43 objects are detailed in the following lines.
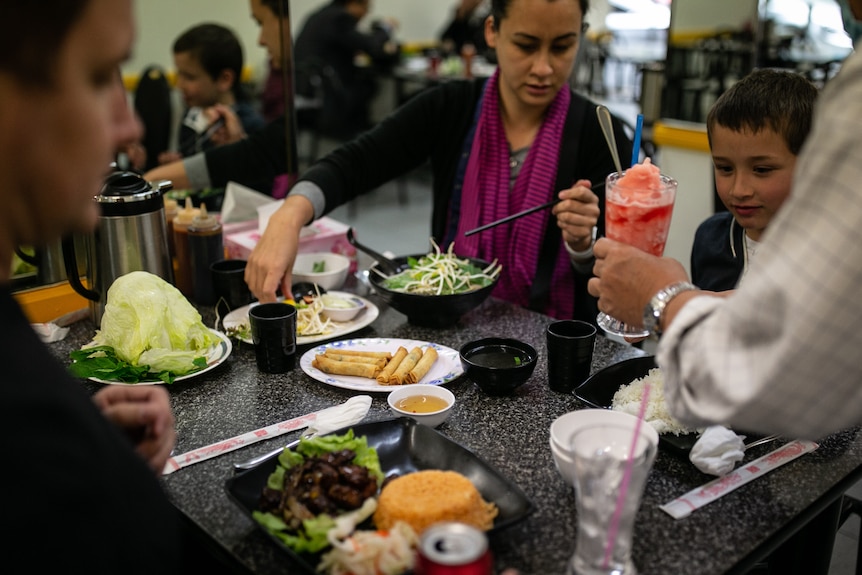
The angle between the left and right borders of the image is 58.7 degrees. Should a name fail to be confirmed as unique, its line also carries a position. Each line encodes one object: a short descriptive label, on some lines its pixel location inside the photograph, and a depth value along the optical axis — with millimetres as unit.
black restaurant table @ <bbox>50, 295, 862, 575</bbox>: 1147
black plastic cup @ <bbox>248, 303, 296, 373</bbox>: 1724
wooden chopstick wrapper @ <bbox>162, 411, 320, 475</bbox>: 1405
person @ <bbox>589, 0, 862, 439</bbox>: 823
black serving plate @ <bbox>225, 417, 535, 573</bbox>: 1181
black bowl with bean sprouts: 1970
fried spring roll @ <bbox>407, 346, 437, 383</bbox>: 1701
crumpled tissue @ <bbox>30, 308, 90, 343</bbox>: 1970
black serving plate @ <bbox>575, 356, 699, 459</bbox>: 1586
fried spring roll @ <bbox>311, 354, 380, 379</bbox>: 1717
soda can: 929
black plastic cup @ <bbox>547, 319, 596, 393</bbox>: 1629
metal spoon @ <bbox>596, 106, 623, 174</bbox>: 1915
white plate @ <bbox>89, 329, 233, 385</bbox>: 1752
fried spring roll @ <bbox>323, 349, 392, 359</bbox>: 1803
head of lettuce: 1709
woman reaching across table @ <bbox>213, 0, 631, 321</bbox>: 2299
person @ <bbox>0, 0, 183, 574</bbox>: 755
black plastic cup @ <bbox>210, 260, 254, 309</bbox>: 2117
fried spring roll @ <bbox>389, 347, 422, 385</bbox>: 1687
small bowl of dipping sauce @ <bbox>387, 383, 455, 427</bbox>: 1498
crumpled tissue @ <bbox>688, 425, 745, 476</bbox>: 1314
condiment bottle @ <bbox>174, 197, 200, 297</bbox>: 2219
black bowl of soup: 1604
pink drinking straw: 1031
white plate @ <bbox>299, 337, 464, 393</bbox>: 1688
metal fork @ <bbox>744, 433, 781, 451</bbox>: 1411
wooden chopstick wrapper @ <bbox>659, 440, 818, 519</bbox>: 1246
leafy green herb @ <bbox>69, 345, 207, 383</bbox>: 1688
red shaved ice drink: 1604
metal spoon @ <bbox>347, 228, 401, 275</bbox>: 2248
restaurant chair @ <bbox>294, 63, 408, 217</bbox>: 6873
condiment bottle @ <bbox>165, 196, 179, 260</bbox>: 2301
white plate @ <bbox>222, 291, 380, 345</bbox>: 1939
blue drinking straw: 1757
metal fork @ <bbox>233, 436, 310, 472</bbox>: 1317
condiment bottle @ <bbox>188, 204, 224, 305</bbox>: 2189
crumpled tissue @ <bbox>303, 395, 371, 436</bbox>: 1456
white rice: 1433
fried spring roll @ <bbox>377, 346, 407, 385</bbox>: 1691
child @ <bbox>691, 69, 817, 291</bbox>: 1806
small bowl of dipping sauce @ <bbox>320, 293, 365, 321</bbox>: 2039
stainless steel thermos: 1957
